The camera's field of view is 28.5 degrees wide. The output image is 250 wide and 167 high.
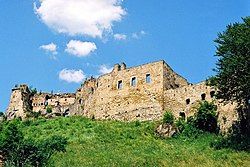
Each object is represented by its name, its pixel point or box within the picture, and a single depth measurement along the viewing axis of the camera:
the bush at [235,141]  34.26
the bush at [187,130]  39.50
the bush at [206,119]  40.62
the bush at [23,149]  25.67
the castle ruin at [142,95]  44.46
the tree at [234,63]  34.28
